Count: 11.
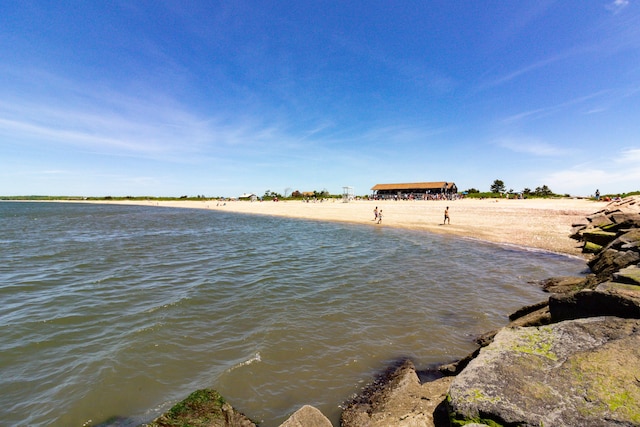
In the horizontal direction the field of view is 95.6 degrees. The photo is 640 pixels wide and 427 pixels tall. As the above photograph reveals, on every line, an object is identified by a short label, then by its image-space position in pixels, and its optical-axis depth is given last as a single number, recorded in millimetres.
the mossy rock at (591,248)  17427
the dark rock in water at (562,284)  10338
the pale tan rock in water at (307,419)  4004
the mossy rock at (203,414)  4125
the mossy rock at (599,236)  16775
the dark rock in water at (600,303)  4445
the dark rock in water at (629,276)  5173
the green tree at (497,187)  93438
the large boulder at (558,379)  3020
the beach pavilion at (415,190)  81550
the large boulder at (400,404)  4316
